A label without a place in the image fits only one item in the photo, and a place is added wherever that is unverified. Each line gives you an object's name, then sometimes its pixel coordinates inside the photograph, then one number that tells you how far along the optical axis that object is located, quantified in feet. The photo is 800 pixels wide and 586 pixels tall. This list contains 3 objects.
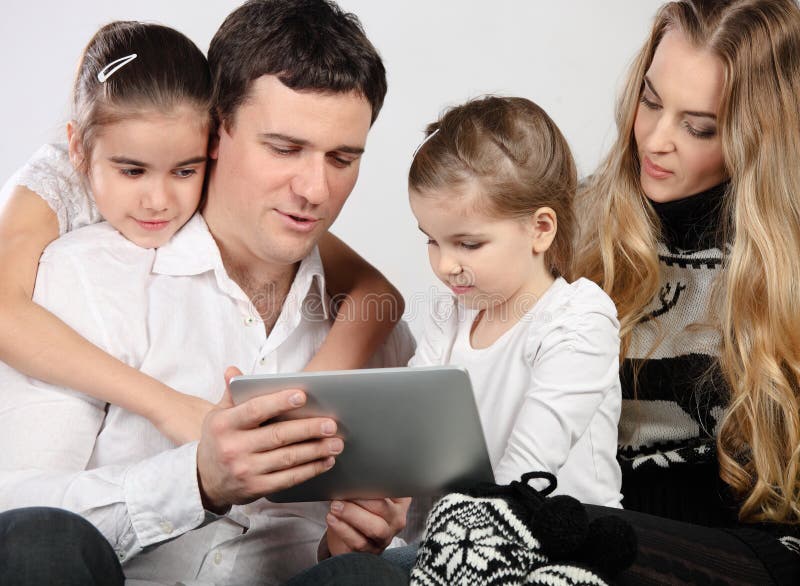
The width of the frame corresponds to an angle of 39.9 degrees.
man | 7.13
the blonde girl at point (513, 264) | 7.16
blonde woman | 7.94
